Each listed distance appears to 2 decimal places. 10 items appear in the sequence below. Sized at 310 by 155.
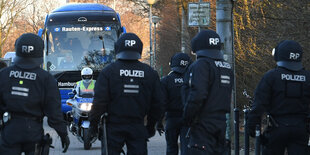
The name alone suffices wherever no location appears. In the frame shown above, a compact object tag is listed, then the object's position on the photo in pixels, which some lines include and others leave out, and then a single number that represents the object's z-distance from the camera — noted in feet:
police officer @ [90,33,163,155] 46.11
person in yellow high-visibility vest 87.66
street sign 84.89
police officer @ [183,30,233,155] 43.86
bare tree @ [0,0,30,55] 322.75
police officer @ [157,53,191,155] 62.13
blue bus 127.13
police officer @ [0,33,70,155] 41.45
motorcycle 83.54
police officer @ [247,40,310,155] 45.39
